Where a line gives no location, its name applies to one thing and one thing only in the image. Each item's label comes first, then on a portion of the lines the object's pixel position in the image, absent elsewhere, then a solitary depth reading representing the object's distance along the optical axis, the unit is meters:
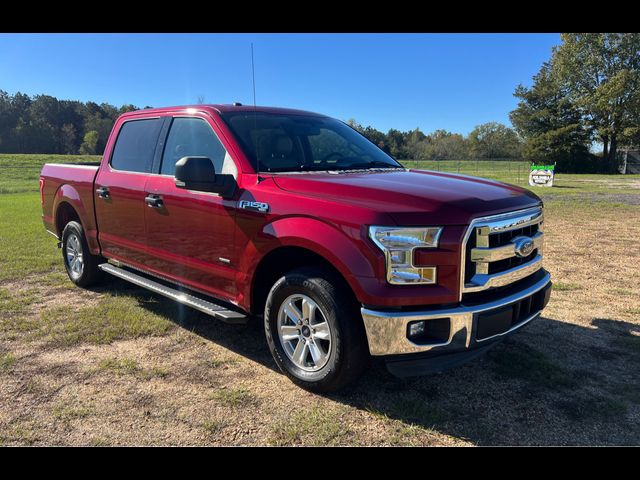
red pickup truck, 2.82
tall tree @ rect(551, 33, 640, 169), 45.41
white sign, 23.65
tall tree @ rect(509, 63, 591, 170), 47.16
